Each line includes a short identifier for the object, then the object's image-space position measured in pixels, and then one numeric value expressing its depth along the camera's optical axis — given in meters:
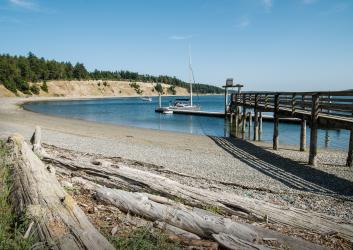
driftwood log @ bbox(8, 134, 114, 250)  4.17
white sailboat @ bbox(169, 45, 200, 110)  66.25
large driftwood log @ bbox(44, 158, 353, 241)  5.76
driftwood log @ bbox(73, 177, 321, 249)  4.78
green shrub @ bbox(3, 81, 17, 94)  114.44
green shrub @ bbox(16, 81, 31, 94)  122.59
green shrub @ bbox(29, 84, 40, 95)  129.12
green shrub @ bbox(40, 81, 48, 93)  137.64
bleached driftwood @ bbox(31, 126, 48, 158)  9.87
